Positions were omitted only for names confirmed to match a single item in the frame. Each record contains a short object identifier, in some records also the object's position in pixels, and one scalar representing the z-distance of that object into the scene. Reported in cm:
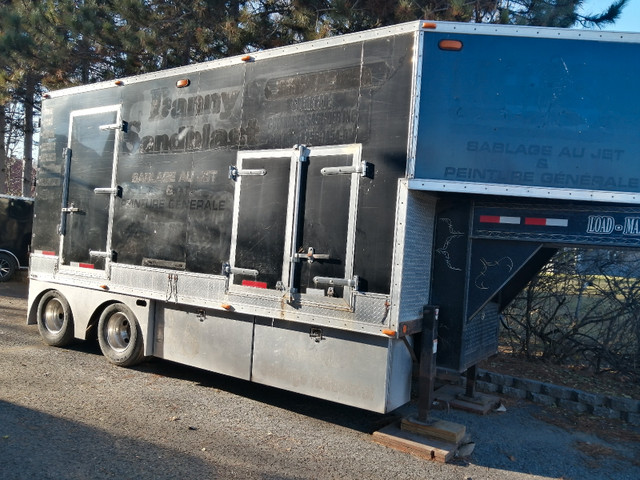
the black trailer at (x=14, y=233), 1502
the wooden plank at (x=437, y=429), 487
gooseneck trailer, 456
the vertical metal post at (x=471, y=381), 620
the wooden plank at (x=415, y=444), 464
